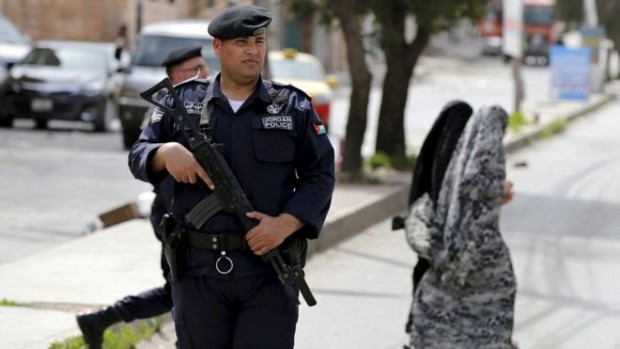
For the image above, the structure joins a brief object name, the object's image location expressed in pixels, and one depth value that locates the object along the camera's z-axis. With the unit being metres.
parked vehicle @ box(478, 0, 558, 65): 69.81
